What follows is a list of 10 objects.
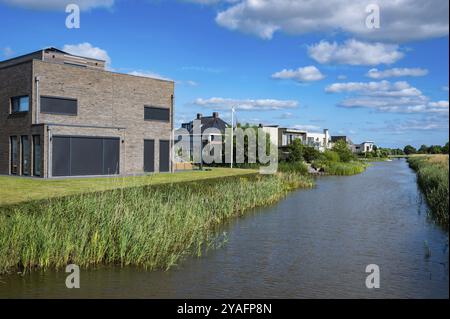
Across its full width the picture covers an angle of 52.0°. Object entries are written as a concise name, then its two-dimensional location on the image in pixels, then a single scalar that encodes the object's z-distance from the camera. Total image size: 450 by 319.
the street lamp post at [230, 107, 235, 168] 34.11
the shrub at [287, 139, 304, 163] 38.44
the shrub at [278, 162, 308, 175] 30.73
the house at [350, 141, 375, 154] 107.49
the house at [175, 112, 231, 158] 45.28
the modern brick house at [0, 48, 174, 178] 20.02
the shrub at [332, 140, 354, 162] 49.59
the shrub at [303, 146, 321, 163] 40.66
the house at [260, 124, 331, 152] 59.91
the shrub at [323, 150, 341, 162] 42.06
